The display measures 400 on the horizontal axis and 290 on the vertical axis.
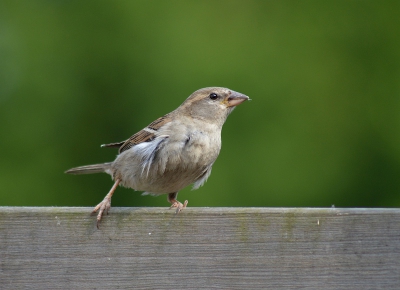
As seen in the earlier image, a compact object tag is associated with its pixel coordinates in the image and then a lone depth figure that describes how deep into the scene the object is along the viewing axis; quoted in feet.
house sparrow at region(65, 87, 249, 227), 26.53
